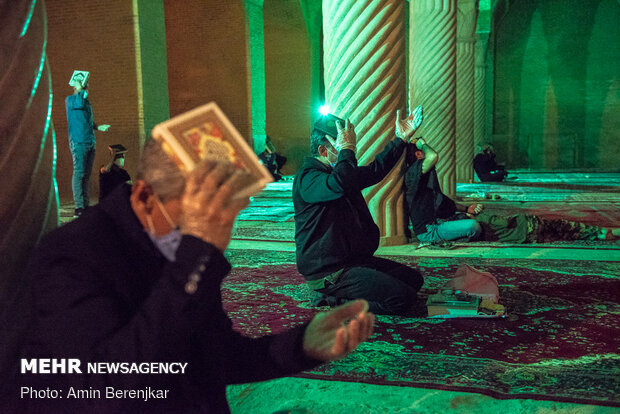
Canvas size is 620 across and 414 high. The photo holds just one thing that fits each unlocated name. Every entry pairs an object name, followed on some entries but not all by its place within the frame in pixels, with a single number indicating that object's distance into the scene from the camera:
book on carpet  3.08
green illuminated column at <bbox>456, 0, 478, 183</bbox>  11.37
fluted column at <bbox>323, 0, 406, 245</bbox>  4.99
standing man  6.69
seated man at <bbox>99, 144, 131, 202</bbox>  6.24
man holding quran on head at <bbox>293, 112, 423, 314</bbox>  3.10
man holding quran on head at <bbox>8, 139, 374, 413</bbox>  1.01
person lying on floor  5.37
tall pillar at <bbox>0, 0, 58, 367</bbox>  1.19
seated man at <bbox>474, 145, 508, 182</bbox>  12.40
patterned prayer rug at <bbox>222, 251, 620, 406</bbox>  2.27
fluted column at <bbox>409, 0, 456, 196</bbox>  8.01
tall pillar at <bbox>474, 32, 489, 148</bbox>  14.80
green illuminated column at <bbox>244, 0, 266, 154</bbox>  13.34
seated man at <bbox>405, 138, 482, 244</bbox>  5.29
